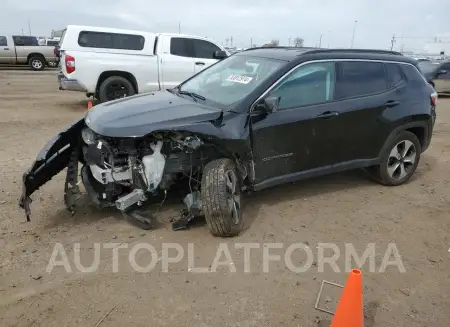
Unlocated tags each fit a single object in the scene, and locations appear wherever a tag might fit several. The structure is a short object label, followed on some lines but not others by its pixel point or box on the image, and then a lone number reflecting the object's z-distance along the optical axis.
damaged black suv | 3.72
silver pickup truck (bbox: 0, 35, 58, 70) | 20.62
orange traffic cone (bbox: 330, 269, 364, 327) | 2.40
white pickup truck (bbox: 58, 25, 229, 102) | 9.80
